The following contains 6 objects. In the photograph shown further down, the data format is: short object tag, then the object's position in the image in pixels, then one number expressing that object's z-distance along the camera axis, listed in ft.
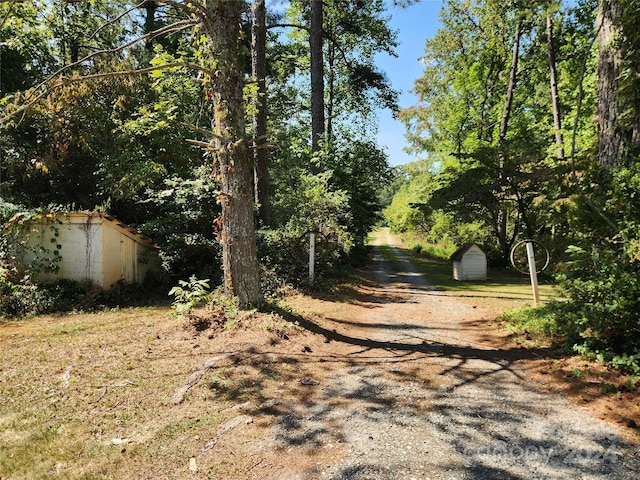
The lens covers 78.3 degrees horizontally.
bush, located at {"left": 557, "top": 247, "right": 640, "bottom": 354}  13.85
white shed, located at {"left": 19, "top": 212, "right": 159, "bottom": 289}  29.30
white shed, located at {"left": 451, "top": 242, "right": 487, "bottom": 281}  42.06
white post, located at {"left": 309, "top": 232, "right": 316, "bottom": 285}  32.63
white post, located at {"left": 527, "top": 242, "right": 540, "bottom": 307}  25.02
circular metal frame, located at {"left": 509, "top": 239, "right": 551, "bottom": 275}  24.49
